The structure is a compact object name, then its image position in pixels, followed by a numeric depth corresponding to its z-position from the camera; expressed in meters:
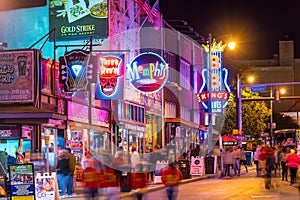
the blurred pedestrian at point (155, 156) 32.70
